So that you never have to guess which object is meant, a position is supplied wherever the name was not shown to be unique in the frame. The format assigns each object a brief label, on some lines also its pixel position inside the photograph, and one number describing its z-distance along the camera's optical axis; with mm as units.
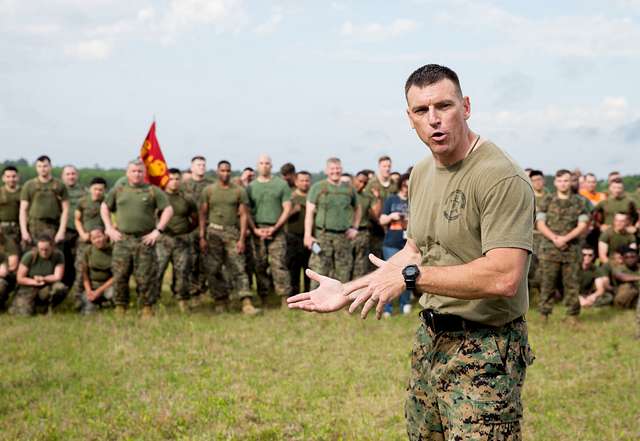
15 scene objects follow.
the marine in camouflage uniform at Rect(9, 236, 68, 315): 11602
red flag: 14586
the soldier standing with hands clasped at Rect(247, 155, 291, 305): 12281
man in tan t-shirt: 2707
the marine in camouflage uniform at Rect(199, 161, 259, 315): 11992
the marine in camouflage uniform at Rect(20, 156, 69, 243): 12250
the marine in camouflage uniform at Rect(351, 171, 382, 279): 12453
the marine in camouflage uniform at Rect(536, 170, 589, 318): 10617
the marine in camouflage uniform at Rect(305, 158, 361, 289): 11953
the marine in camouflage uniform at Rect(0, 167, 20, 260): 12336
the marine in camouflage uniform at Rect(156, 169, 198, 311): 12125
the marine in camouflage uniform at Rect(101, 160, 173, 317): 11055
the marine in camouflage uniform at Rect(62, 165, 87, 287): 13094
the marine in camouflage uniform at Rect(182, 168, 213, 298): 12680
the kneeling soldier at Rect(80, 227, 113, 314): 11812
